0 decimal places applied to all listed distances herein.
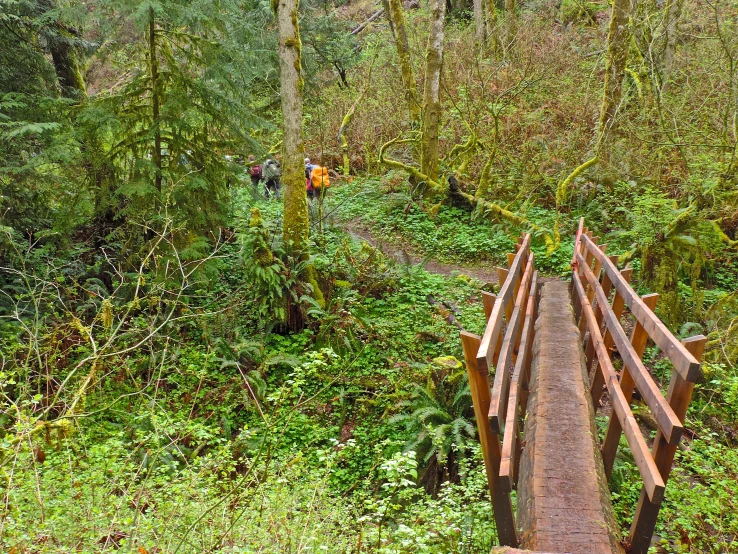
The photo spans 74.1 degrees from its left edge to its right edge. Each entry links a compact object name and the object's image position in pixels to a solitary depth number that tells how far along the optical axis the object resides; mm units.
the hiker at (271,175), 17109
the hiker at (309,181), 14789
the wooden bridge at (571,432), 3000
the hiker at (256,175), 16750
